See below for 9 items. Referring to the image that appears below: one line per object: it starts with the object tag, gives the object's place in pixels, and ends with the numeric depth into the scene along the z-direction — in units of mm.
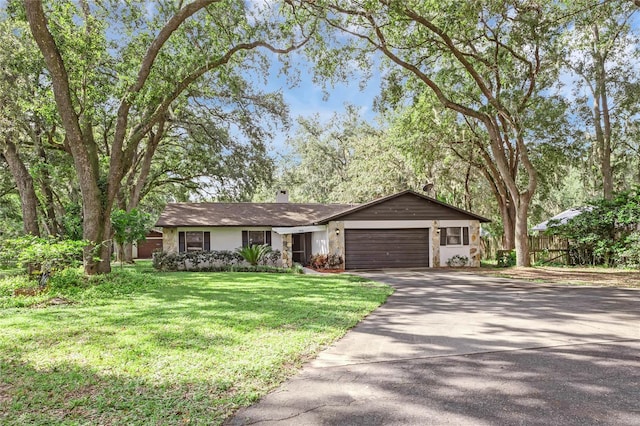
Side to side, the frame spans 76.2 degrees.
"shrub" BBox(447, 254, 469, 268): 19609
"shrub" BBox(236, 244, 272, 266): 19250
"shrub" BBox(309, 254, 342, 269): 18359
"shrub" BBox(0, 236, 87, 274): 9508
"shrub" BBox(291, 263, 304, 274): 17156
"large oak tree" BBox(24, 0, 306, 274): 11312
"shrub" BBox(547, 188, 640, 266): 15844
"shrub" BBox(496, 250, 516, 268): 20312
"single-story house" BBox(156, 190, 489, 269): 18984
